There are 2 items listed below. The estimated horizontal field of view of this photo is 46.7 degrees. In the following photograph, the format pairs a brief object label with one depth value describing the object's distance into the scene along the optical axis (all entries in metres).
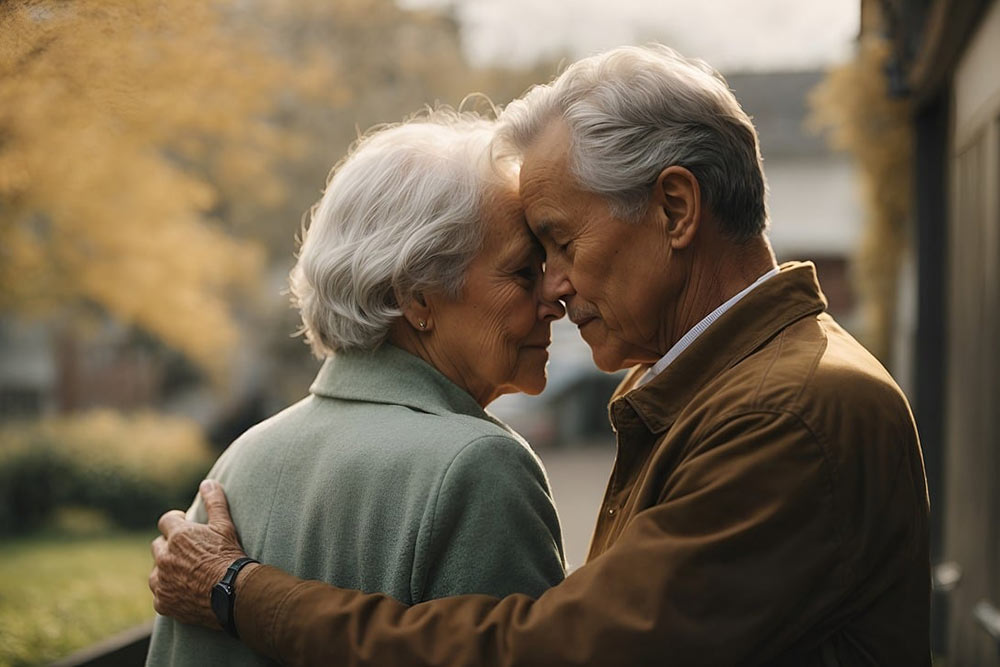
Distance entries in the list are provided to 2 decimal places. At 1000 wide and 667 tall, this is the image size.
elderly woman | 1.96
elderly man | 1.75
